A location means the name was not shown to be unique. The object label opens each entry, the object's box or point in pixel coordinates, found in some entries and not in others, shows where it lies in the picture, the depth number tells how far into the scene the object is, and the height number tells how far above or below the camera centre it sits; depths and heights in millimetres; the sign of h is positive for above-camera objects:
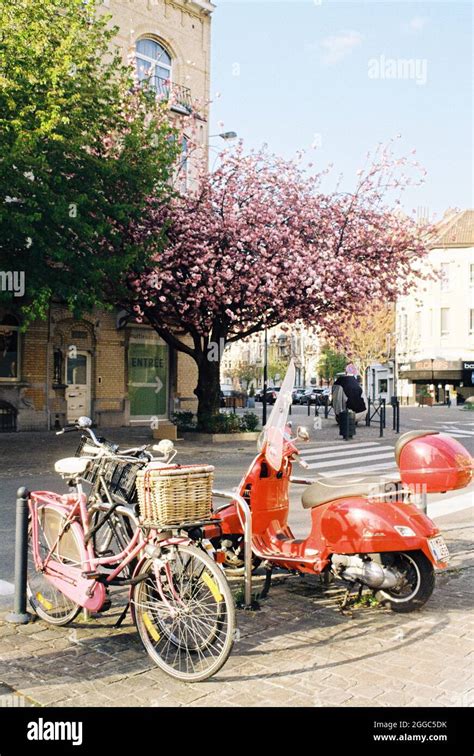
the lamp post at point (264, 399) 23812 -299
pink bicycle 3955 -1108
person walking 24703 -32
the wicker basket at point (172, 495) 4074 -588
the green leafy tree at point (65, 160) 13125 +4405
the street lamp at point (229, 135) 20422 +7098
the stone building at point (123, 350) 21828 +1267
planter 19734 -1263
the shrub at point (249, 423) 20964 -936
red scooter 5004 -884
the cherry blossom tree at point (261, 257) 18812 +3550
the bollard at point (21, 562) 5055 -1196
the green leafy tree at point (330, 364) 74431 +2826
